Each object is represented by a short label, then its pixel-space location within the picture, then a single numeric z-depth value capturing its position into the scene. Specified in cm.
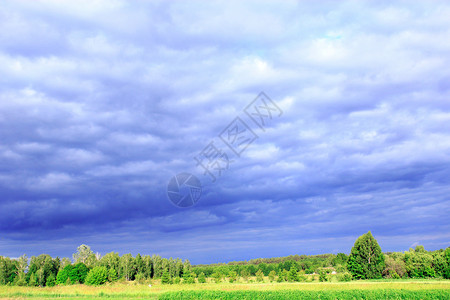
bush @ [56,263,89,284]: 8994
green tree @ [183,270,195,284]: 10112
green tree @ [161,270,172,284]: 9812
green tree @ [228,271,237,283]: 11531
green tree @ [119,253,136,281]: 9850
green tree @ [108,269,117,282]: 9182
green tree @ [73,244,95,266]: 15045
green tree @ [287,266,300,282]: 10650
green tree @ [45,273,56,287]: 8900
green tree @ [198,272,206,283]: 11150
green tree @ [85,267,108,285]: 8406
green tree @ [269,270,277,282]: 12146
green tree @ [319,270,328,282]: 9411
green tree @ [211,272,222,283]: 11247
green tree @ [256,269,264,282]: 11469
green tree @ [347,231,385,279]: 8431
